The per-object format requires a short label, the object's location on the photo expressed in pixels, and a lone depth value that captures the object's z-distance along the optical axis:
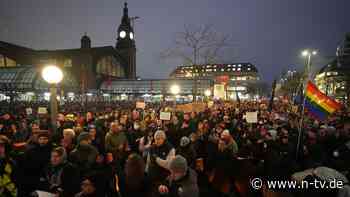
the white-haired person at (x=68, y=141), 5.48
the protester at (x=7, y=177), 3.86
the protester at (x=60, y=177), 3.65
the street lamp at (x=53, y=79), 6.36
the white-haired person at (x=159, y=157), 4.54
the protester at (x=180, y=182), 3.41
